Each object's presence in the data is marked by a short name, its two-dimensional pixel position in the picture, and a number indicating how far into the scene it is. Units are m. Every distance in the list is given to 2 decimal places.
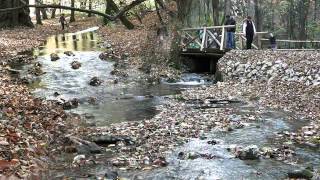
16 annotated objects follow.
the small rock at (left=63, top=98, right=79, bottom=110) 14.96
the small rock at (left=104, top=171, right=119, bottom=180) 7.98
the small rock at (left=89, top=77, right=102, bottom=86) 19.81
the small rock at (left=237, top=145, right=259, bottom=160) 9.34
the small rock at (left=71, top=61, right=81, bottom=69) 22.66
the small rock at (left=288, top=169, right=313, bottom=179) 8.10
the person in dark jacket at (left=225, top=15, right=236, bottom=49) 22.72
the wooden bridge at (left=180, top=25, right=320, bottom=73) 23.17
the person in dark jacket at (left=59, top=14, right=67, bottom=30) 43.69
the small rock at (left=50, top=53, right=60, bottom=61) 24.23
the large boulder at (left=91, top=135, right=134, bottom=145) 10.54
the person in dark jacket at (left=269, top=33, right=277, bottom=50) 24.83
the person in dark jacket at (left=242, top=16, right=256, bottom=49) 21.09
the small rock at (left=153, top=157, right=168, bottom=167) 8.83
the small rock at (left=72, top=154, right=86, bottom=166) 8.80
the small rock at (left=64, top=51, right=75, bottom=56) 25.80
